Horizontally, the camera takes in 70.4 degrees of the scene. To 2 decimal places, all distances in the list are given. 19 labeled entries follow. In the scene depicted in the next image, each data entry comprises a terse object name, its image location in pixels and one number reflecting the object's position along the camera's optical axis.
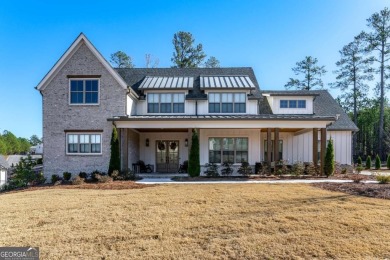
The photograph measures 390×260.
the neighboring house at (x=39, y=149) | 83.36
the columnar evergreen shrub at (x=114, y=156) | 17.23
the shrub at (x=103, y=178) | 16.06
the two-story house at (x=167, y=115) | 18.05
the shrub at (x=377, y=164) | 29.24
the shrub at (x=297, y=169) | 18.24
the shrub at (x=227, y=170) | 18.55
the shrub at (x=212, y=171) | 18.12
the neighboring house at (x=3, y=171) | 36.43
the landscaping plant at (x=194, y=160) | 17.44
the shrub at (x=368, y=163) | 30.08
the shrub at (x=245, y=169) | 18.19
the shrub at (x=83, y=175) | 17.84
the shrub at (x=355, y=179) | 15.26
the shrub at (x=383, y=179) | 15.13
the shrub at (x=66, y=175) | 17.73
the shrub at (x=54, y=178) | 17.52
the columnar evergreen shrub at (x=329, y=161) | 17.78
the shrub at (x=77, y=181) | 15.81
